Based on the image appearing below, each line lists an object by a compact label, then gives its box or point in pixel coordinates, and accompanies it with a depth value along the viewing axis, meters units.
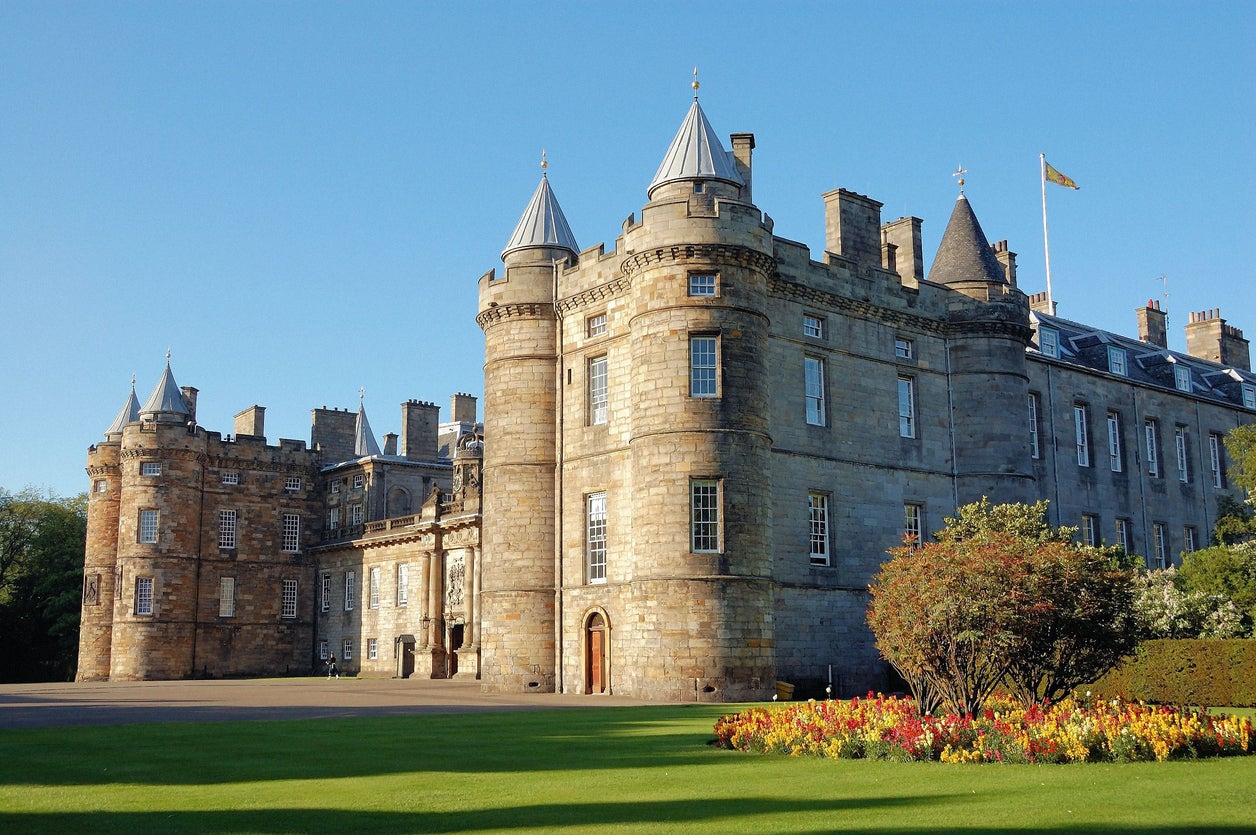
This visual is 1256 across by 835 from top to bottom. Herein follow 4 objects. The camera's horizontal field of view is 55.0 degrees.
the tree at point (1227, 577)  32.44
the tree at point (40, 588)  65.94
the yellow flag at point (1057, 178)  55.16
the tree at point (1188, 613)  31.27
